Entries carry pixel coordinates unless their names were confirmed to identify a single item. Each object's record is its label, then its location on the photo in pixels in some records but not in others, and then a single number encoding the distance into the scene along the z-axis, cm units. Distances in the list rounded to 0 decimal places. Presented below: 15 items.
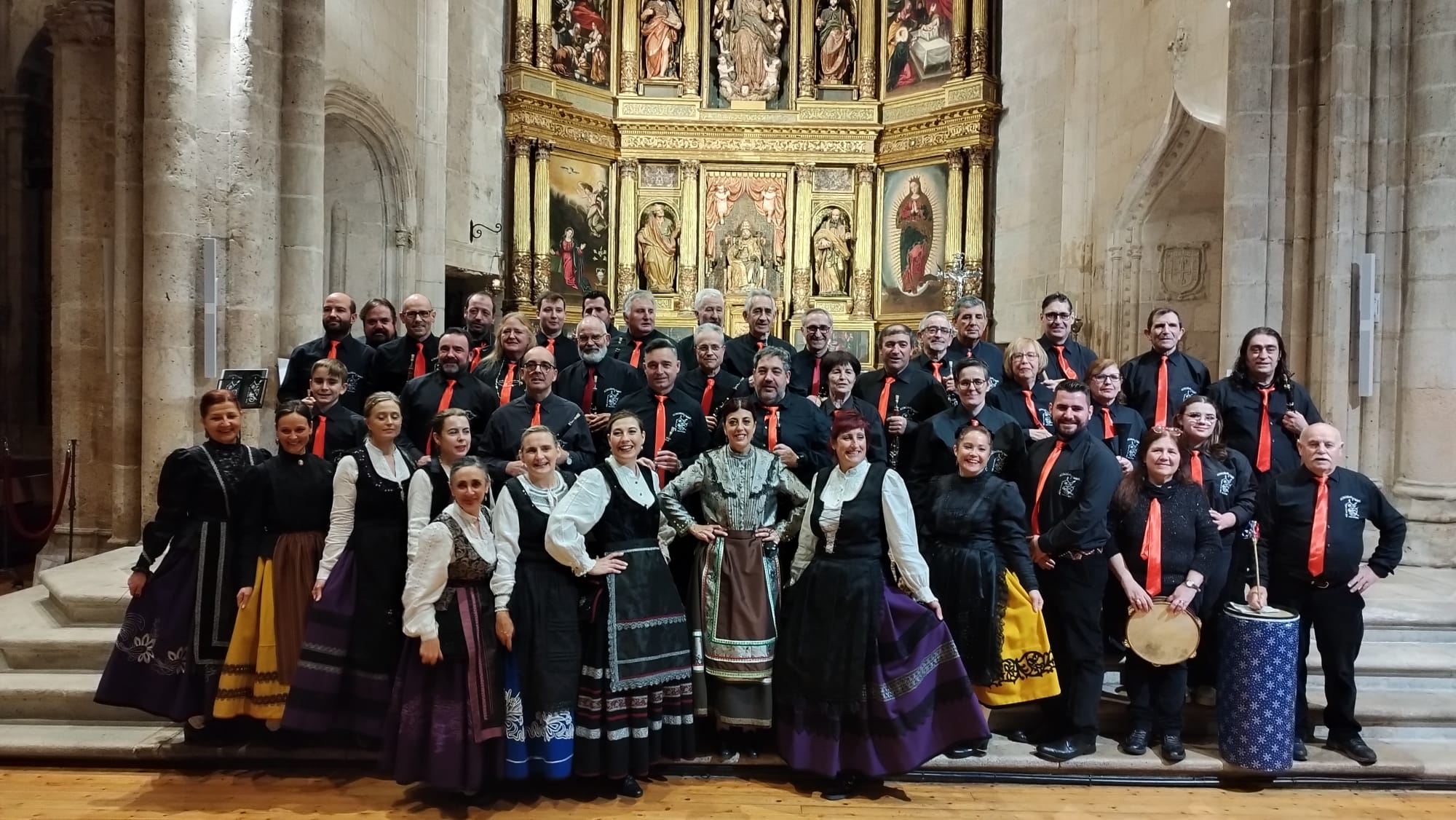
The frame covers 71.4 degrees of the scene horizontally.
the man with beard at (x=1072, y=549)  449
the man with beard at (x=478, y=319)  628
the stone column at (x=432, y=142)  1038
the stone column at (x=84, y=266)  721
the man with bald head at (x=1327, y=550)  445
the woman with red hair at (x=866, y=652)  424
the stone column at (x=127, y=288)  643
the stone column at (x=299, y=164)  675
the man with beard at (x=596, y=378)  578
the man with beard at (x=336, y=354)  591
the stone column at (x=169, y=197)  632
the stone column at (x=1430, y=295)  657
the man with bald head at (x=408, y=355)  598
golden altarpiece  1298
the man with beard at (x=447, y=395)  531
